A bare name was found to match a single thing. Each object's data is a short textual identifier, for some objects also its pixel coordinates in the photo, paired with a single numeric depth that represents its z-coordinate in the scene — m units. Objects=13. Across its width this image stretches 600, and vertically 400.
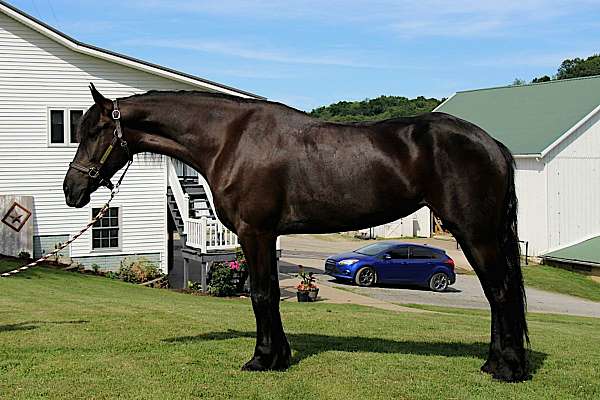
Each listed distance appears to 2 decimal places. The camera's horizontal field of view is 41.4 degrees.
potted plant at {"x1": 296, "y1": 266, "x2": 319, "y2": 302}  22.45
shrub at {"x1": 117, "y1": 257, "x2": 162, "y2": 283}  25.95
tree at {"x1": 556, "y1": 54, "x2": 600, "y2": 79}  83.69
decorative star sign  24.91
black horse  7.11
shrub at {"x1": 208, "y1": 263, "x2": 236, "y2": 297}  23.58
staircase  24.30
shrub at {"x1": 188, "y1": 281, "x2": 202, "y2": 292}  25.08
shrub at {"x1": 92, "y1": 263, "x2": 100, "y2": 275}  26.05
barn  37.59
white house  25.09
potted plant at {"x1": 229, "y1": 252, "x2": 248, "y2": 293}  23.73
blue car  28.00
